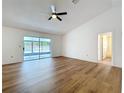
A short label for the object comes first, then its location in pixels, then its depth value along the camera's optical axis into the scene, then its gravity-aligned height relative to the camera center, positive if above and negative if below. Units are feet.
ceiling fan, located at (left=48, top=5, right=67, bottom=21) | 9.66 +5.28
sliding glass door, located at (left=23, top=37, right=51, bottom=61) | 17.12 -0.62
